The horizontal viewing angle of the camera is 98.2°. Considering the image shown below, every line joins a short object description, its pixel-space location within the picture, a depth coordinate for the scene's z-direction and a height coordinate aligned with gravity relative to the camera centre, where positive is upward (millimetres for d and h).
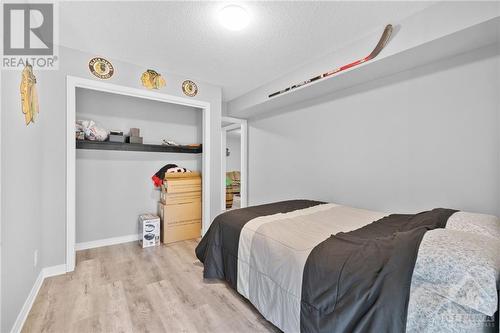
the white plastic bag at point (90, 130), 2744 +475
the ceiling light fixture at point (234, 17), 1766 +1273
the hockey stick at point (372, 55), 1920 +1072
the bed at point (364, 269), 862 -545
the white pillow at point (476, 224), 1255 -357
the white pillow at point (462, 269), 799 -410
